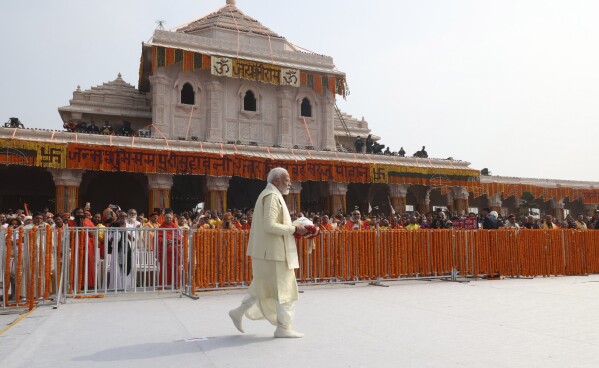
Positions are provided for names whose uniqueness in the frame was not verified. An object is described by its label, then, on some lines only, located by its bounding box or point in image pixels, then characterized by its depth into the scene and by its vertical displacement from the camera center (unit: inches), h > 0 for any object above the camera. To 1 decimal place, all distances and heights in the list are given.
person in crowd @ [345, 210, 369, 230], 447.2 -9.7
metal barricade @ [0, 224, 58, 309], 259.0 -25.4
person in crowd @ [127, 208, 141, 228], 380.2 -3.1
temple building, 740.0 +106.5
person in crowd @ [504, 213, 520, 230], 469.4 -11.3
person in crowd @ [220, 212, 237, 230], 372.5 -7.5
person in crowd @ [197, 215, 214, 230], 359.0 -7.2
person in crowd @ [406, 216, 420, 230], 485.6 -11.7
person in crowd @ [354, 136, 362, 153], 1152.8 +155.4
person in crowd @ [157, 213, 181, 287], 306.7 -25.6
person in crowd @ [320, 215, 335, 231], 398.6 -10.0
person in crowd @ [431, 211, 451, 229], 465.4 -10.7
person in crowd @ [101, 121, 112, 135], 809.2 +137.4
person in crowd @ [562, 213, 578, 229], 522.9 -15.4
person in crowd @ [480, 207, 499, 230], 424.5 -9.8
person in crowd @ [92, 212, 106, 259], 308.6 -16.7
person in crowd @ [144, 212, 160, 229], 374.2 -5.7
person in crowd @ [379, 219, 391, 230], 467.5 -12.5
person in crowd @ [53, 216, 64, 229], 336.5 -5.6
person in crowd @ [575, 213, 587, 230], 494.0 -14.8
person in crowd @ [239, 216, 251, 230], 408.1 -9.4
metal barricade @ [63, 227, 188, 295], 287.3 -27.2
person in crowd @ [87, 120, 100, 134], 819.6 +139.7
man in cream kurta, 181.5 -20.7
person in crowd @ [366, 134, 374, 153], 1018.5 +134.1
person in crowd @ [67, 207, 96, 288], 286.5 -24.7
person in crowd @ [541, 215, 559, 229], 484.1 -12.9
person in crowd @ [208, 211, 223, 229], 455.8 -6.6
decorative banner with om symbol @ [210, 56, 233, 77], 962.7 +282.6
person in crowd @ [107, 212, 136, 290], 295.4 -25.7
